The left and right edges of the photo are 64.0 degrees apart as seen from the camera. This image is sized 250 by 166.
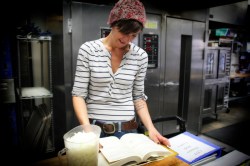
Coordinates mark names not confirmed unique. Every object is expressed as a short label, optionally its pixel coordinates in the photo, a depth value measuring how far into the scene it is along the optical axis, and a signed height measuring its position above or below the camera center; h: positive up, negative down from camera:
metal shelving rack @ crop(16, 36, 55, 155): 2.37 -0.35
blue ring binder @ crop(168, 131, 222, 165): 1.02 -0.46
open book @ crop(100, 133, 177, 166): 0.88 -0.40
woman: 1.18 -0.09
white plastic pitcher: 0.75 -0.32
